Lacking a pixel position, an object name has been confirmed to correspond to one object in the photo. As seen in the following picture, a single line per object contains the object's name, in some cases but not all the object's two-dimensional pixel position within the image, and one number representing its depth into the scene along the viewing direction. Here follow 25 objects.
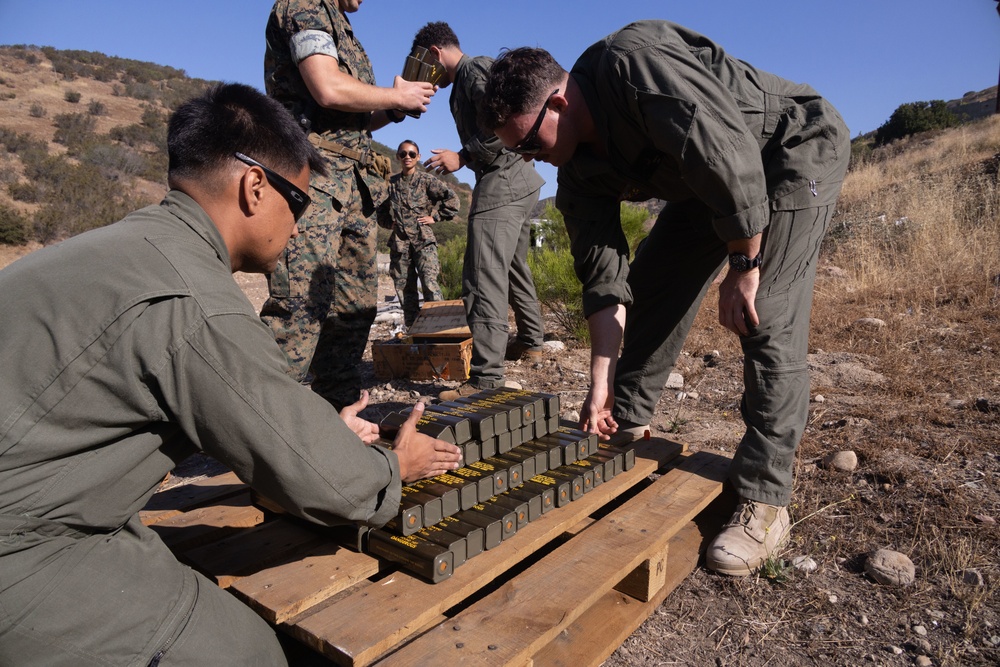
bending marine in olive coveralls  2.42
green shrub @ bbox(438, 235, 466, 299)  10.55
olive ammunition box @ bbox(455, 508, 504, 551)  2.18
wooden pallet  1.78
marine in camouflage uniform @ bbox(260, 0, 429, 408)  3.57
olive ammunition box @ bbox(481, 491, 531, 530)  2.33
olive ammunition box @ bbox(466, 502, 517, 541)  2.26
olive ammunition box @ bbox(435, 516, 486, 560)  2.11
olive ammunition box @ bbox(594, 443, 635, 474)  2.96
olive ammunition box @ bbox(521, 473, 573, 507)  2.52
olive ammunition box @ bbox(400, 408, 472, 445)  2.45
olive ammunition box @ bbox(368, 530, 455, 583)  1.97
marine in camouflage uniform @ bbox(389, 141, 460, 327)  8.55
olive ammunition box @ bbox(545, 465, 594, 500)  2.62
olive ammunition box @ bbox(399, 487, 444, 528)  2.17
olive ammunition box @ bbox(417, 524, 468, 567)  2.04
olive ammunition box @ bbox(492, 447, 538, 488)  2.57
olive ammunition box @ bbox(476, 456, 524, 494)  2.50
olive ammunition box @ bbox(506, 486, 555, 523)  2.41
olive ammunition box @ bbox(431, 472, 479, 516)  2.31
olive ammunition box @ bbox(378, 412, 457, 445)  2.41
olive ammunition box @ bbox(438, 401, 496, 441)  2.52
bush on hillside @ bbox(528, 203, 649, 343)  7.27
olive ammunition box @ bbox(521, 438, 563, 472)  2.71
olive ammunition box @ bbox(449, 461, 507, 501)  2.38
